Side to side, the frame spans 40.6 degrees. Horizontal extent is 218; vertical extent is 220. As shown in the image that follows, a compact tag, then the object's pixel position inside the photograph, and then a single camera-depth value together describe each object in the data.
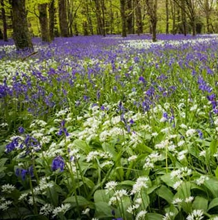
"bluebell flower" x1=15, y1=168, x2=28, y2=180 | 2.28
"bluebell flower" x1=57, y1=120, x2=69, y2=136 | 2.49
